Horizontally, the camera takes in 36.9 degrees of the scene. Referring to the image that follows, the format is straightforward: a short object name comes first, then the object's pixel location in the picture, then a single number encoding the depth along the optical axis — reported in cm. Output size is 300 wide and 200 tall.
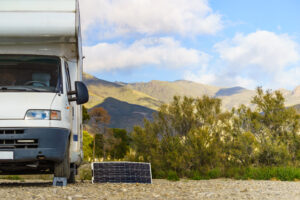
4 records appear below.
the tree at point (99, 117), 4896
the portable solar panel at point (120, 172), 1050
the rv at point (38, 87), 762
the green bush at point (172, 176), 1259
